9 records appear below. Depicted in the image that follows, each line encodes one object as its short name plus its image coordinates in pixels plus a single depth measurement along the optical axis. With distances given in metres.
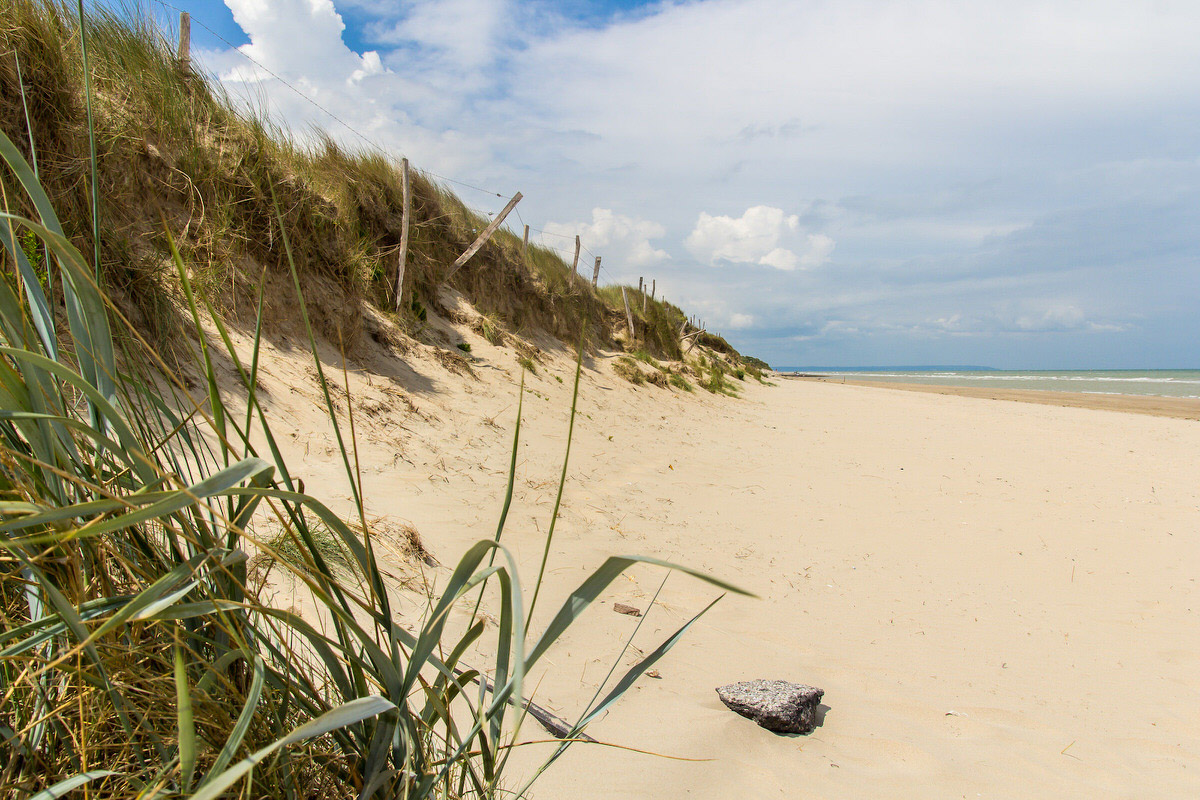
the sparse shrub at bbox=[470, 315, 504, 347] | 8.91
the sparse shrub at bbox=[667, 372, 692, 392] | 13.10
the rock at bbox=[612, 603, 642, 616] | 2.69
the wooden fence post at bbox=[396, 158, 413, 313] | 7.42
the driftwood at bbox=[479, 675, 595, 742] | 1.59
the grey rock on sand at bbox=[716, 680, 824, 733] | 1.99
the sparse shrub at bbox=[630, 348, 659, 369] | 13.73
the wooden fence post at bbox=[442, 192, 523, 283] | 9.48
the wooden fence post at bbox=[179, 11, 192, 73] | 5.57
